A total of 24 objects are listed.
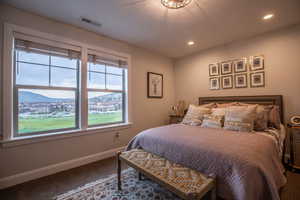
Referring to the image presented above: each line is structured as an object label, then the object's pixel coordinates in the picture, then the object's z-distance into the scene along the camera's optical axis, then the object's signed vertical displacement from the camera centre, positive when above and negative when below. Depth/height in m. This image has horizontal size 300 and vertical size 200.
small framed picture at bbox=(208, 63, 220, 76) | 3.41 +0.79
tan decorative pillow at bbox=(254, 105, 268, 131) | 2.17 -0.32
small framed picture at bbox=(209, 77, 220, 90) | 3.41 +0.44
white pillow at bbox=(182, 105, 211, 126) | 2.65 -0.30
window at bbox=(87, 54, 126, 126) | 2.76 +0.22
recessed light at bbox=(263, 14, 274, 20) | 2.19 +1.36
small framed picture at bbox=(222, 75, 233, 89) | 3.22 +0.44
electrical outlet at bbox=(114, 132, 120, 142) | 3.02 -0.79
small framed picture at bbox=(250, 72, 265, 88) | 2.80 +0.44
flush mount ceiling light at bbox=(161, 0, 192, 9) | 1.83 +1.33
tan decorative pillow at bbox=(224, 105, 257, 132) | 2.08 -0.29
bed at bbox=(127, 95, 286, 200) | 1.19 -0.59
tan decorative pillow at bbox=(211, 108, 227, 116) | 2.48 -0.20
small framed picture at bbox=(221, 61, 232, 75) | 3.21 +0.79
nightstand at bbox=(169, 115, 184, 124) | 3.63 -0.49
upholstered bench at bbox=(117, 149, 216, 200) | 1.17 -0.74
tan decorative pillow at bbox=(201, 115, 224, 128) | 2.36 -0.37
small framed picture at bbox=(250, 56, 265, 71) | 2.80 +0.78
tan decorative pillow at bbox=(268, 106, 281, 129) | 2.31 -0.31
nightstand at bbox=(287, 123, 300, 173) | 2.16 -0.74
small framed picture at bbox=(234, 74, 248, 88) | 3.00 +0.44
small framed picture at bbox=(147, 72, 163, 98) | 3.67 +0.45
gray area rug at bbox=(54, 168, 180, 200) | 1.64 -1.15
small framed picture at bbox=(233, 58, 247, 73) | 3.00 +0.79
